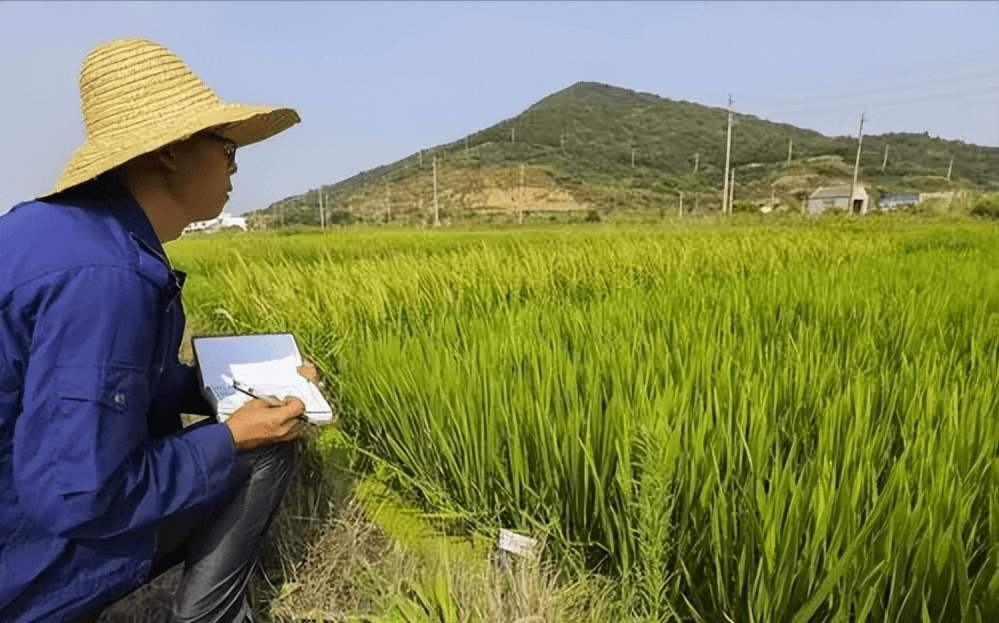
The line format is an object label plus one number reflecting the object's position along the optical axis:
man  0.85
